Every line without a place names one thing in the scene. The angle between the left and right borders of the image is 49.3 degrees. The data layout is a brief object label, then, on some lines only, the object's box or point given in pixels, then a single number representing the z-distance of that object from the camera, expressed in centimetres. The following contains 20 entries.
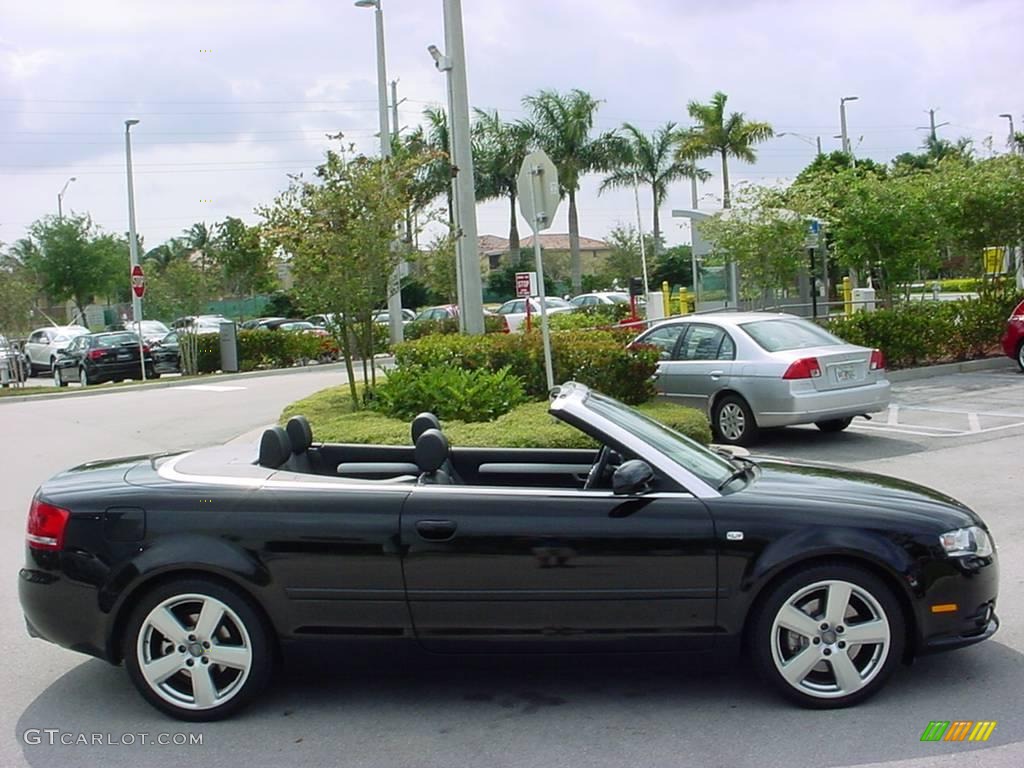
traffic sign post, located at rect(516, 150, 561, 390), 1172
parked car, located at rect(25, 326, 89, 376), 3431
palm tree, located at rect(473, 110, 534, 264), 4850
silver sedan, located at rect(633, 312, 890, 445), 1168
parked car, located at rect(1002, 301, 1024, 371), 1833
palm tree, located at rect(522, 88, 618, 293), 4809
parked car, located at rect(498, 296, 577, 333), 3215
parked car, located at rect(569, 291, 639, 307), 4050
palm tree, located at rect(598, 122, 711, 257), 5053
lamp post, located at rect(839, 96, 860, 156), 5028
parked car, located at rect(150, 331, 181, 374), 2981
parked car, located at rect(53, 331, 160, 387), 2808
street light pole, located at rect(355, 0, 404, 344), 2947
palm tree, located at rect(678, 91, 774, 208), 4891
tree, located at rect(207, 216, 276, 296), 3812
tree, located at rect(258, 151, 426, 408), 1327
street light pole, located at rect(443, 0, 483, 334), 1571
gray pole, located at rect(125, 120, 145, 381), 3547
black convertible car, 463
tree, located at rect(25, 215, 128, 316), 4962
